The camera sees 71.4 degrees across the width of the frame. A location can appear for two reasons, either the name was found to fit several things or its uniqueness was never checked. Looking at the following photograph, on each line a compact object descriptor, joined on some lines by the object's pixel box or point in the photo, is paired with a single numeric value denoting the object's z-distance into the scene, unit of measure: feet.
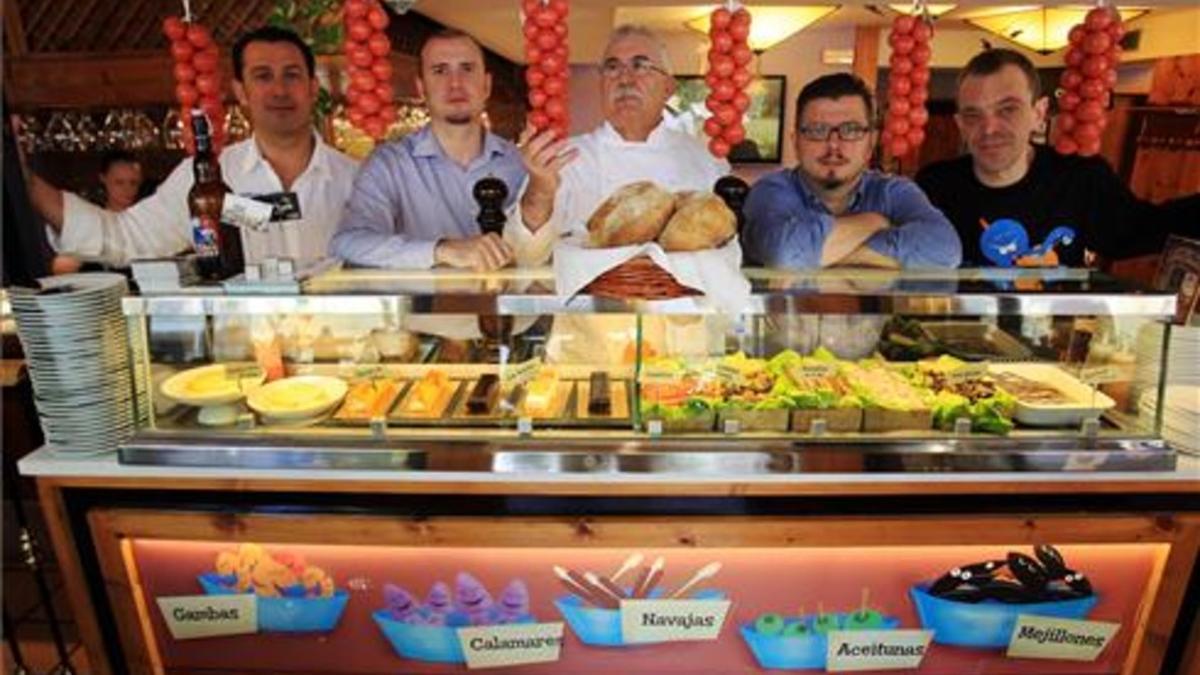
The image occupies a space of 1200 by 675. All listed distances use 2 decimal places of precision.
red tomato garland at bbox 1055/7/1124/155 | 9.76
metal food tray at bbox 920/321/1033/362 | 8.57
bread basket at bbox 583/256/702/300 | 7.37
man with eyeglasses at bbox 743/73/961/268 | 8.32
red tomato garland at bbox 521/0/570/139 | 9.50
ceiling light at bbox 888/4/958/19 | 19.47
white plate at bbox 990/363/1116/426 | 7.73
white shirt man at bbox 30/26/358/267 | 11.02
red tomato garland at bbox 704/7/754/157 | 9.86
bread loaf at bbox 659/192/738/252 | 7.58
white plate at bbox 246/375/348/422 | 7.80
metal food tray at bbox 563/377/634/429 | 7.78
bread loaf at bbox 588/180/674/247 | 7.64
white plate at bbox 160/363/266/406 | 7.80
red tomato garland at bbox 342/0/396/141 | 9.68
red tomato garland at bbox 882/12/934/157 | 10.18
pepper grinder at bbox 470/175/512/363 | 7.85
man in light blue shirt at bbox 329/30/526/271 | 9.91
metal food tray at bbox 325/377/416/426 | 7.86
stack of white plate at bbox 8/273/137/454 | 7.36
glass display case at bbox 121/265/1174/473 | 7.38
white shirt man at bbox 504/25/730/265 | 10.41
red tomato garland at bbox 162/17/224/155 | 10.18
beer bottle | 7.83
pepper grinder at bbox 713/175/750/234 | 7.89
